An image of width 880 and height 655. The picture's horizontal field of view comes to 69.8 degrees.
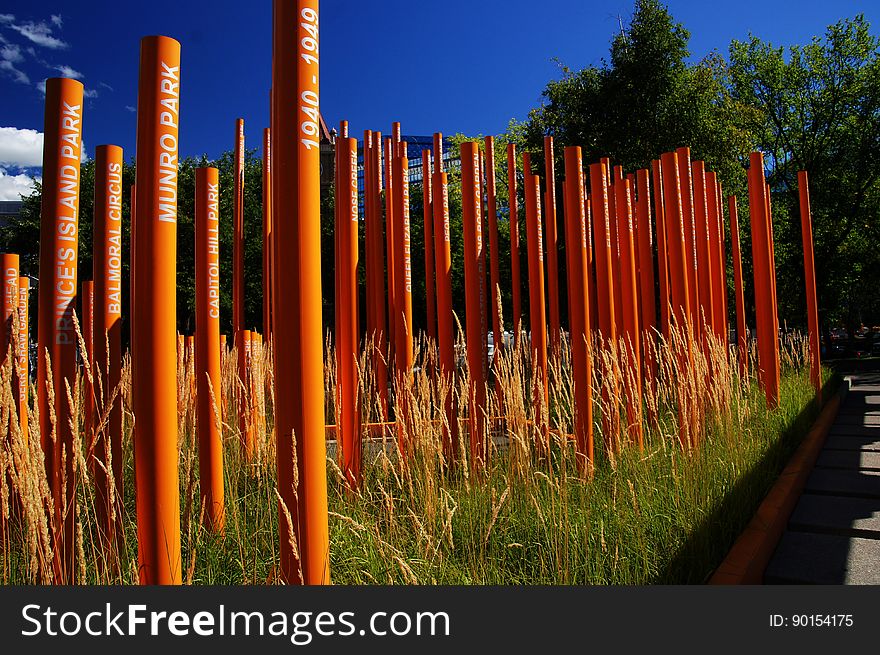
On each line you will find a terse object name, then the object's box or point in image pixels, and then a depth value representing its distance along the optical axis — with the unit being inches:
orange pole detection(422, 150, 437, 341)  258.8
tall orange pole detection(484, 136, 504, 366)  229.8
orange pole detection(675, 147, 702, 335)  249.4
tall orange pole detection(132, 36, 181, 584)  61.7
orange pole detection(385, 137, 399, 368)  209.8
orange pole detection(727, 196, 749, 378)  310.7
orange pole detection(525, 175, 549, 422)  183.3
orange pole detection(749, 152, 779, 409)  252.5
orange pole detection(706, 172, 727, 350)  272.2
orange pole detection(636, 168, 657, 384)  226.8
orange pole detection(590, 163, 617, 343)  172.5
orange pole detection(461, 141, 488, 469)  144.9
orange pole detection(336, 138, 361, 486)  120.9
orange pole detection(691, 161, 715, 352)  253.3
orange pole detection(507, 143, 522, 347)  250.8
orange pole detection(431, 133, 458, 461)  145.5
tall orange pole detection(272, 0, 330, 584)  60.3
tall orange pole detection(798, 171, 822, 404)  293.0
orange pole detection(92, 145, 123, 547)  79.0
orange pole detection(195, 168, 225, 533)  88.3
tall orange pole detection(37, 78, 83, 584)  82.4
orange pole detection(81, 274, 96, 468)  92.2
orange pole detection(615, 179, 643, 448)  208.5
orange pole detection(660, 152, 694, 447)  226.8
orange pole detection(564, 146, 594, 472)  144.5
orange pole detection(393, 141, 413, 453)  170.4
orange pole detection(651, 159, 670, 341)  235.5
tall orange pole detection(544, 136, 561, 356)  225.0
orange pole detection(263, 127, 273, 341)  203.5
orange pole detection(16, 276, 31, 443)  86.7
